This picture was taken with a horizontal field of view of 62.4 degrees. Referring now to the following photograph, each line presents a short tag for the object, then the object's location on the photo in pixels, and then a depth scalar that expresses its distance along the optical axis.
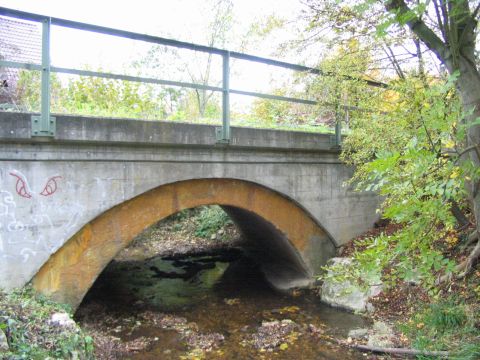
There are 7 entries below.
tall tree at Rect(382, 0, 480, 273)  2.97
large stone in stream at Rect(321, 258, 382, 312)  6.43
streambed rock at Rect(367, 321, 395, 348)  5.01
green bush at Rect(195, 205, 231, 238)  12.66
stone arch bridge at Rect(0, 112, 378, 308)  4.44
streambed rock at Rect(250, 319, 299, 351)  5.40
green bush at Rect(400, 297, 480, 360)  4.02
